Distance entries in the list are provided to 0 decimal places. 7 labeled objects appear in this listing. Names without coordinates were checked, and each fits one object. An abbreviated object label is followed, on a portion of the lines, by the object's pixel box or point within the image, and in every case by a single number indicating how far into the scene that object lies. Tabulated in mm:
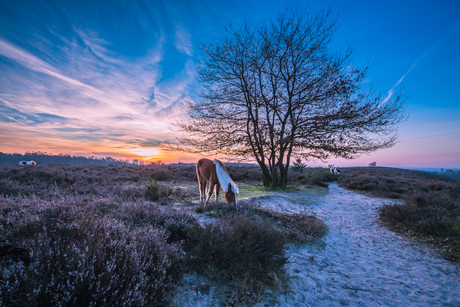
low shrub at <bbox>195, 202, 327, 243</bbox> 4617
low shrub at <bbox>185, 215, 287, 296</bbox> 2648
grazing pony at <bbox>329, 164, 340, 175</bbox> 22269
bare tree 9945
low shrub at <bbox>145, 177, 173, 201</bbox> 7403
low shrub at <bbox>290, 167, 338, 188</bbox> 16219
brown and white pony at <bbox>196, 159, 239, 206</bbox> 5688
